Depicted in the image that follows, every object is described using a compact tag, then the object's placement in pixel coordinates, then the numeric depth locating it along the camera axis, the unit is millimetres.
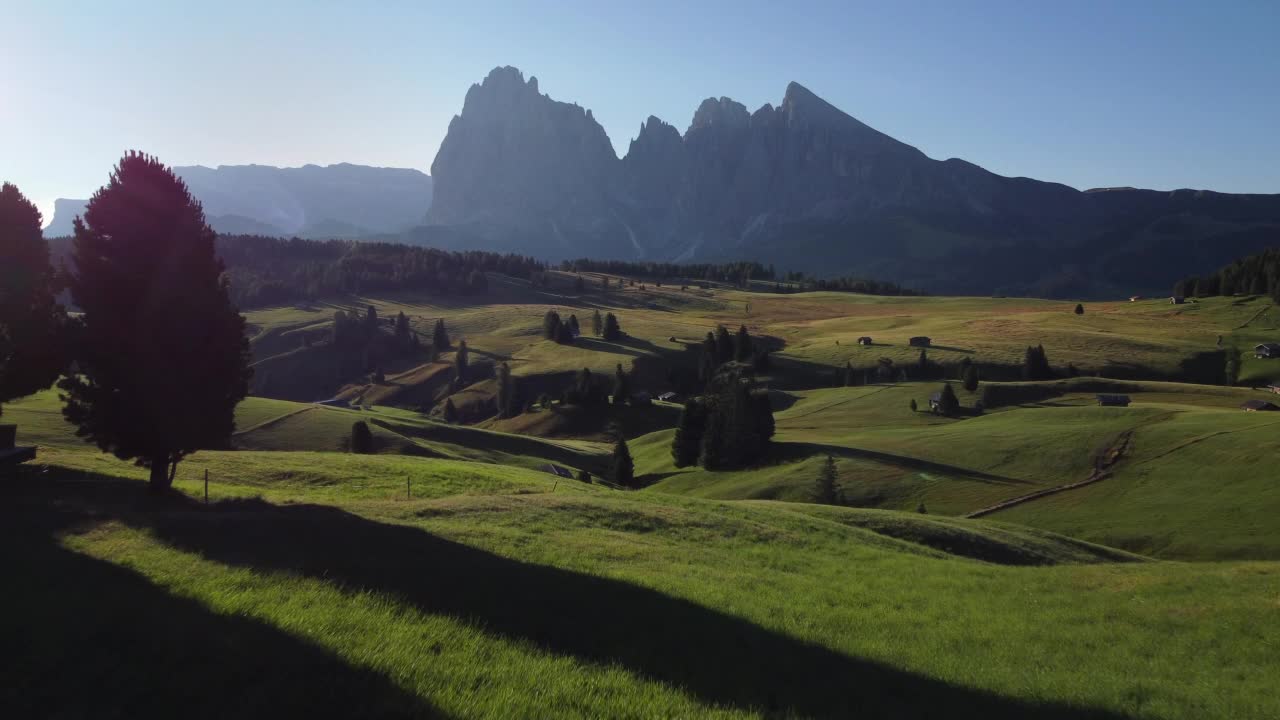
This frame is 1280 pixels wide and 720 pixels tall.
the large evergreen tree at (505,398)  158875
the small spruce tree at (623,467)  88000
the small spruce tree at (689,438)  102312
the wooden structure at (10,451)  29656
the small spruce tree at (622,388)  152625
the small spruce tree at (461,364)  188062
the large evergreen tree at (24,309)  32656
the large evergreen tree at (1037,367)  141875
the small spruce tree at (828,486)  72188
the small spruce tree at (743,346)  177750
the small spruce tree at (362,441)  71125
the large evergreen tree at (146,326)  28328
